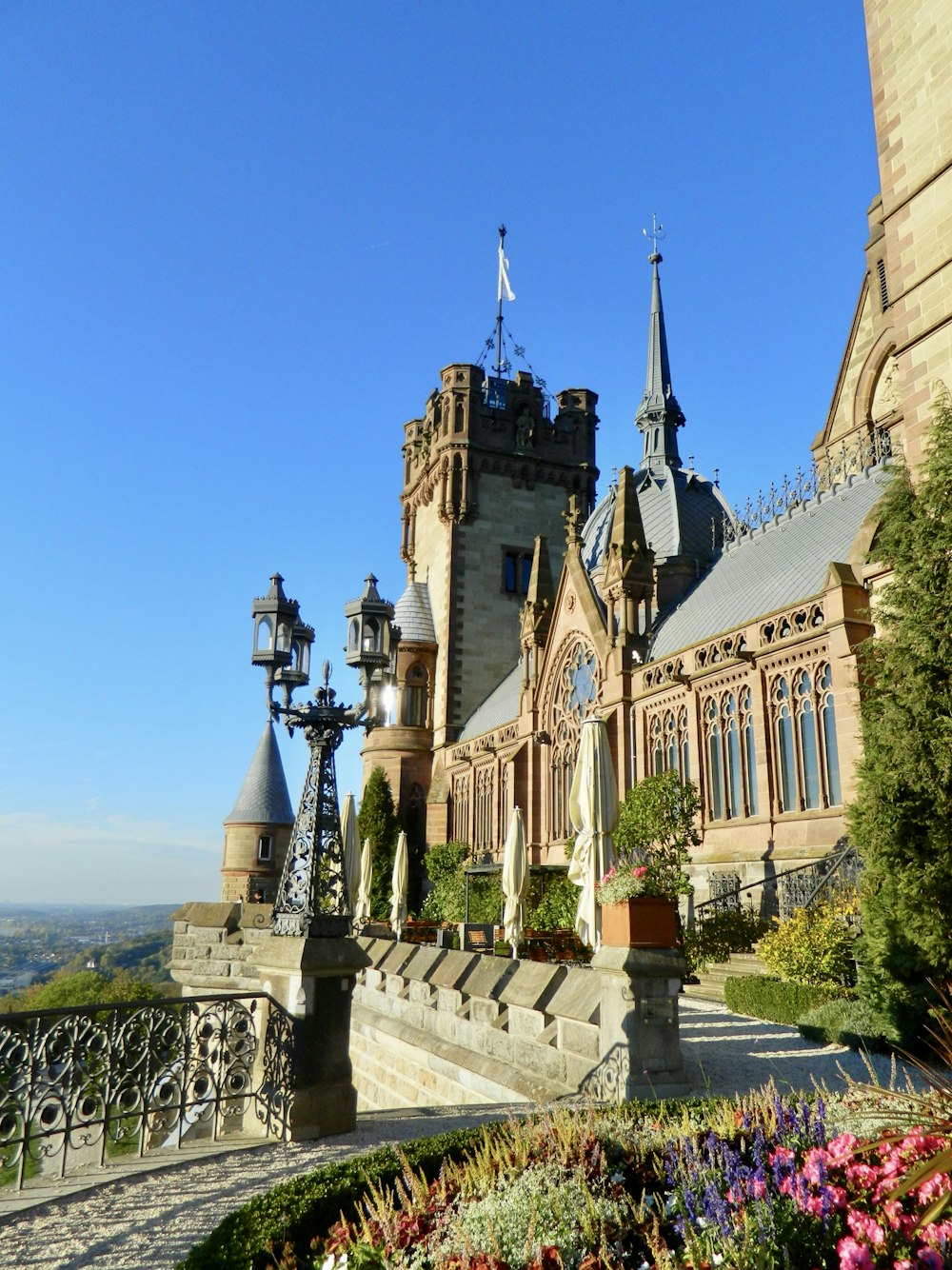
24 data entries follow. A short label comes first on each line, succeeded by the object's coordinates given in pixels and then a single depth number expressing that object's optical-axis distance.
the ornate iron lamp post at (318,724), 9.28
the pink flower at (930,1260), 3.46
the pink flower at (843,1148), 4.68
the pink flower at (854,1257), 3.48
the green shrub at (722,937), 18.30
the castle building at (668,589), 14.78
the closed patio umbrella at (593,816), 14.89
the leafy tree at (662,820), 19.97
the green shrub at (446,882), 31.80
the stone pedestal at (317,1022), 8.43
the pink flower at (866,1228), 3.82
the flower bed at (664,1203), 3.97
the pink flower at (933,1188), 4.11
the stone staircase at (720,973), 16.86
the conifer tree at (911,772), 11.01
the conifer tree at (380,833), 40.78
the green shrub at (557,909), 23.16
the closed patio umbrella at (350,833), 23.89
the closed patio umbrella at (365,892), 27.66
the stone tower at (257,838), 43.28
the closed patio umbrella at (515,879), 17.98
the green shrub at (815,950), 14.43
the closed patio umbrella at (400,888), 26.34
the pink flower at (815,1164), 4.31
